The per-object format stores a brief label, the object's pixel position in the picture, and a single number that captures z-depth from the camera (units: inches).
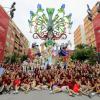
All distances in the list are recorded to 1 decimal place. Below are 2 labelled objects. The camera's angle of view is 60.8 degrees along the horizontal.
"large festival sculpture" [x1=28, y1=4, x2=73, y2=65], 475.0
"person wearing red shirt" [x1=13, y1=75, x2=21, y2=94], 230.8
